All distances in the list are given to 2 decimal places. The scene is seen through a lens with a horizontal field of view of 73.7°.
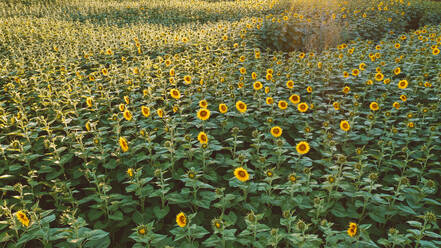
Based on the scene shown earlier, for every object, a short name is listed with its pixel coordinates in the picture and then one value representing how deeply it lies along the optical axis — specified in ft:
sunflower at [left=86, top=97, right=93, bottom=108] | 10.59
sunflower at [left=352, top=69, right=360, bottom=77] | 14.04
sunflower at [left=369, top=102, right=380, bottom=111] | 10.69
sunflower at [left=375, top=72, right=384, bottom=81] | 13.35
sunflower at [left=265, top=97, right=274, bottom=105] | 11.13
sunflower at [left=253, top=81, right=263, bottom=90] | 12.21
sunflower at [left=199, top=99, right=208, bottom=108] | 10.22
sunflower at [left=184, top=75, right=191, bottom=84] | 12.37
